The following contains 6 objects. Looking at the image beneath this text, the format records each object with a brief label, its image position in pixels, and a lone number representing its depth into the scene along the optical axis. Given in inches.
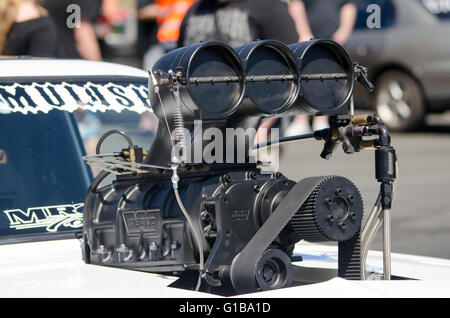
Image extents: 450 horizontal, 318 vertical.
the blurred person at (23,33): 495.2
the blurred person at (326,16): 881.6
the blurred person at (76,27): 642.8
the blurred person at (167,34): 878.7
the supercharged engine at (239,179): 225.1
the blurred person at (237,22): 497.6
